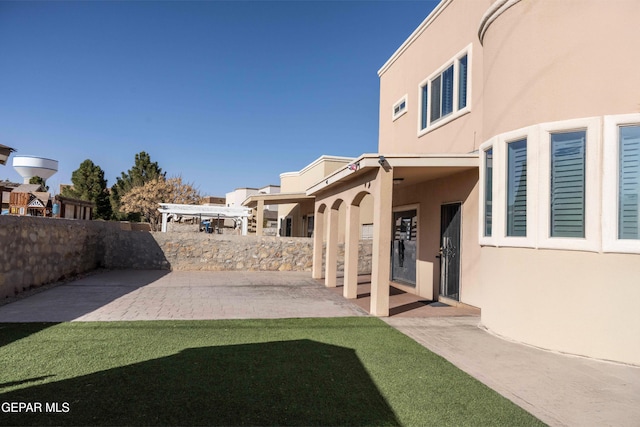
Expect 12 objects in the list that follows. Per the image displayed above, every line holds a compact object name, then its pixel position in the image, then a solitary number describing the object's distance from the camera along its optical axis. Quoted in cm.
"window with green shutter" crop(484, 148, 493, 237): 712
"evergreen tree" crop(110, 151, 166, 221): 3794
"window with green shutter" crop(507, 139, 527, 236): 634
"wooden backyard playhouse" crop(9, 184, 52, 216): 1547
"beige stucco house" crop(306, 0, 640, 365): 533
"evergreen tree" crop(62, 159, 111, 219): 3516
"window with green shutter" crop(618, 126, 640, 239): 525
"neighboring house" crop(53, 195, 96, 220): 1851
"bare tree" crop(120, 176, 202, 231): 3669
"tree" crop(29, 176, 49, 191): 3693
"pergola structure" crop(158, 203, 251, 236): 1947
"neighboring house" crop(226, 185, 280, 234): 2014
